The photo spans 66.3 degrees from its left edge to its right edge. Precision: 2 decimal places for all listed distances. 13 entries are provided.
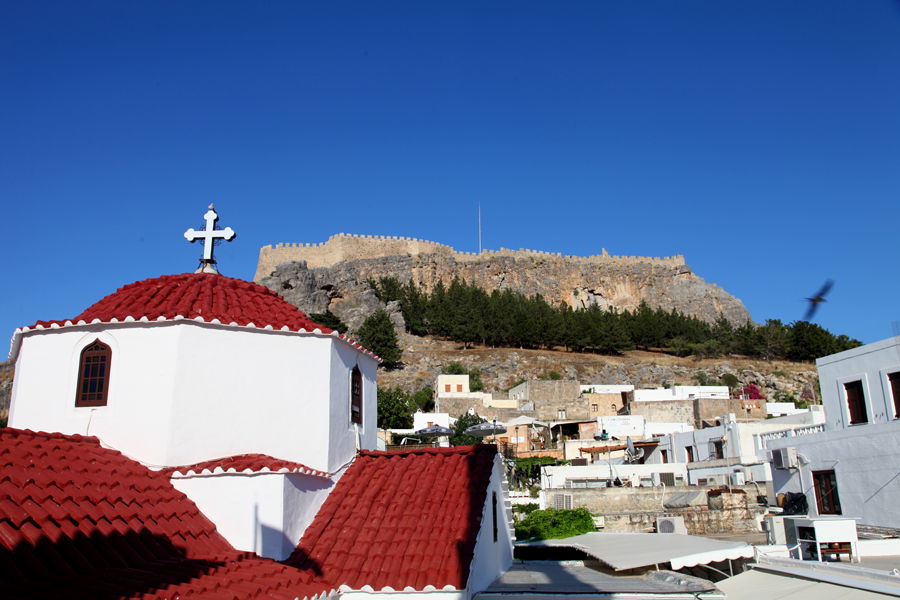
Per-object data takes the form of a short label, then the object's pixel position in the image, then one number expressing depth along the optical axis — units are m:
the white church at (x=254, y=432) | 8.59
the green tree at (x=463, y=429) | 35.97
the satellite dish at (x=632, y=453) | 34.19
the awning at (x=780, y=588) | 7.95
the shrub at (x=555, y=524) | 17.30
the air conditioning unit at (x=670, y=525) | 15.53
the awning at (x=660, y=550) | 10.12
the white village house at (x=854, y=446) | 16.38
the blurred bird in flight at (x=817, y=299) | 7.02
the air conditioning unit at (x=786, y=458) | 18.98
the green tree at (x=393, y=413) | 43.84
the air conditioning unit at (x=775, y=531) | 12.91
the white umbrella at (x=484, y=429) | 31.01
